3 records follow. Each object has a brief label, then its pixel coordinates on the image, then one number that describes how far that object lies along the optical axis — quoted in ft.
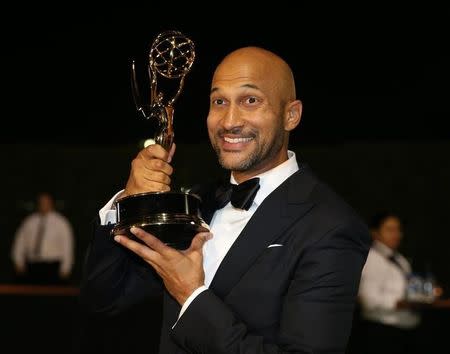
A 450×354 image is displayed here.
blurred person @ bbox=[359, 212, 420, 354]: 15.98
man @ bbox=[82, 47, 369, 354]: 5.45
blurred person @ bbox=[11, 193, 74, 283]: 26.84
